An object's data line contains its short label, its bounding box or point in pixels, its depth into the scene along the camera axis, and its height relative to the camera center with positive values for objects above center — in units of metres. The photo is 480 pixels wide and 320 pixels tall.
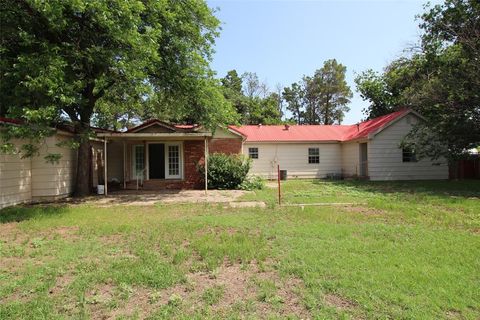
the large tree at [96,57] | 10.05 +3.76
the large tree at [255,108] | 38.22 +6.51
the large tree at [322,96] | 49.19 +10.04
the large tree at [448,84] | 16.64 +4.06
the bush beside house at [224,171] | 17.42 -0.17
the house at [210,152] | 13.12 +0.62
